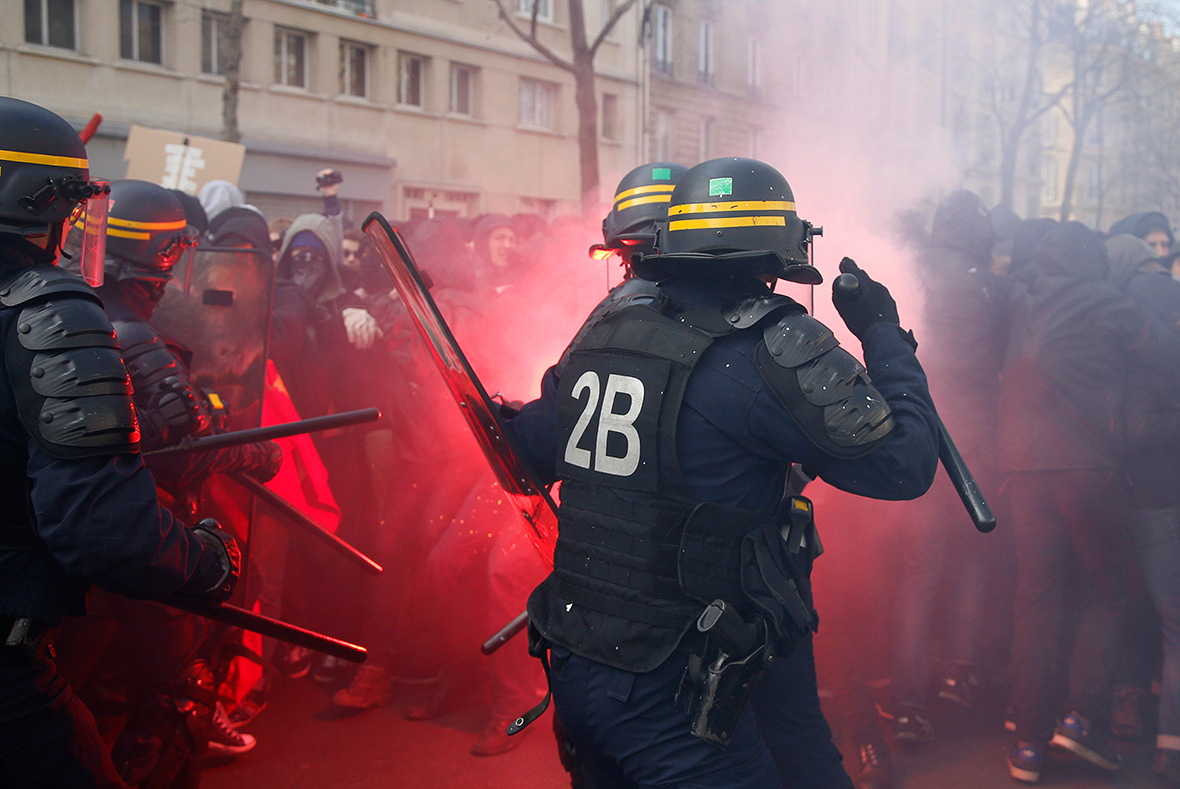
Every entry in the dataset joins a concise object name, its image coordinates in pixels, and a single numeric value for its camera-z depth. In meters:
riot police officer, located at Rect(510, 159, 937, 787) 1.82
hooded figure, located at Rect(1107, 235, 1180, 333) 4.00
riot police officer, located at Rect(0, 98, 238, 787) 1.77
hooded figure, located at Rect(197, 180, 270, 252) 4.64
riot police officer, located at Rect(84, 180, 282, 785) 2.64
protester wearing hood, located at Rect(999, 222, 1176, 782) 3.55
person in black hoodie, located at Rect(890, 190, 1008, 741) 3.85
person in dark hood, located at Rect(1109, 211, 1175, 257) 5.49
